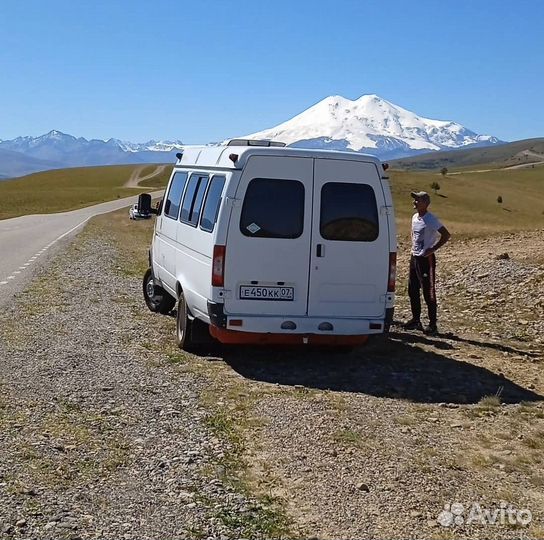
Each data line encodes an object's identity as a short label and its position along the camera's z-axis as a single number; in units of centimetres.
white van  832
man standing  1089
